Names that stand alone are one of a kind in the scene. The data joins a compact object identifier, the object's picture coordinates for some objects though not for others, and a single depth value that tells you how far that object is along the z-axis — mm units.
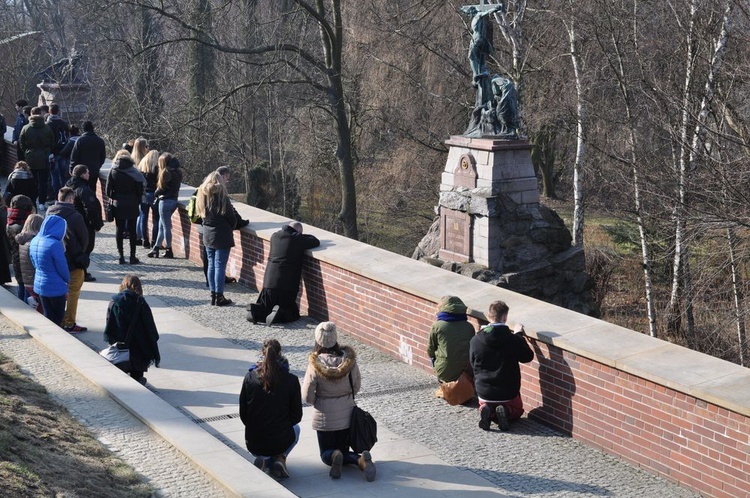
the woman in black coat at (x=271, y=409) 7082
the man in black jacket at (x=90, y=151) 15922
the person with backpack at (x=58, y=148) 17219
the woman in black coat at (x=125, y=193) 13766
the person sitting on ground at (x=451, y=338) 8820
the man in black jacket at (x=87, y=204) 12781
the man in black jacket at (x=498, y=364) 8258
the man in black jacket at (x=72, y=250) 11078
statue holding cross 17812
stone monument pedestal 17859
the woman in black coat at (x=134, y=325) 8914
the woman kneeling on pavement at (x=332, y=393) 7324
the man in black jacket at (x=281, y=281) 11570
